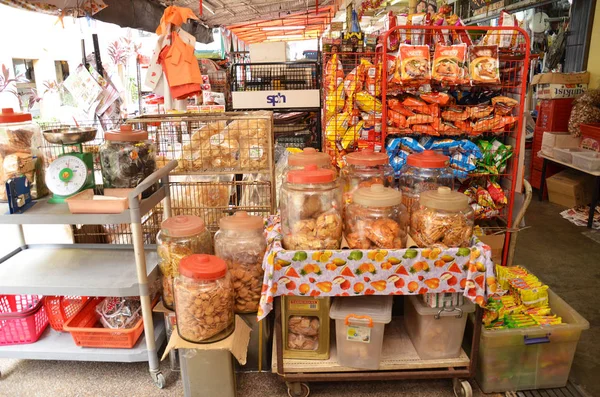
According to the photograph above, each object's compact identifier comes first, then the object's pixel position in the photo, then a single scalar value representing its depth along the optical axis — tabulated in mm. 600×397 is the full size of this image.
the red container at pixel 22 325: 2516
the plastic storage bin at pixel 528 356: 2301
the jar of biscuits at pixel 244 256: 2422
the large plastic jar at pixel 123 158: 2420
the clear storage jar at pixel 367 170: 2633
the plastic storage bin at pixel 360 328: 2189
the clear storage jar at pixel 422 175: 2557
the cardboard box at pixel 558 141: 5402
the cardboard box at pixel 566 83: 5484
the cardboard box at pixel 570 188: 5344
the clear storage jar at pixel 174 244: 2402
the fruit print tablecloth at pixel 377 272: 2068
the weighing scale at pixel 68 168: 2316
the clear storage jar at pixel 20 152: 2352
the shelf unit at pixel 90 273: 2230
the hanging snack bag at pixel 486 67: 3074
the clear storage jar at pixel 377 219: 2084
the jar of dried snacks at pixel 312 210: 2123
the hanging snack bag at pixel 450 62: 3051
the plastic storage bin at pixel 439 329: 2217
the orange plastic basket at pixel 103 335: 2457
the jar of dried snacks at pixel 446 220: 2098
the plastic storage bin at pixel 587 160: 4582
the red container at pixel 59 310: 2639
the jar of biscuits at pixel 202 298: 2139
